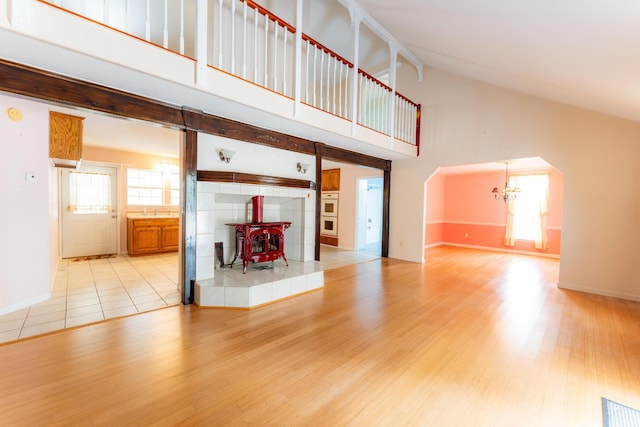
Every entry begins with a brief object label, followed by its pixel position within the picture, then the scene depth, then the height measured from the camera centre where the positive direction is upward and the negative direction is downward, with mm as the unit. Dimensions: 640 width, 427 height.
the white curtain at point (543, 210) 7465 -72
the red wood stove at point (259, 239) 3992 -581
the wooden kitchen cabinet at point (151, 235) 6305 -872
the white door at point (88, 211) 5977 -311
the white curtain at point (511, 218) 8055 -323
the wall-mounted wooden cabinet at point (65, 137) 3732 +858
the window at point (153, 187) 6875 +323
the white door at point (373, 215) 8844 -375
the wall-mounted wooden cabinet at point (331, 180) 8297 +736
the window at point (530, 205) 7523 +68
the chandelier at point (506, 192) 7348 +429
